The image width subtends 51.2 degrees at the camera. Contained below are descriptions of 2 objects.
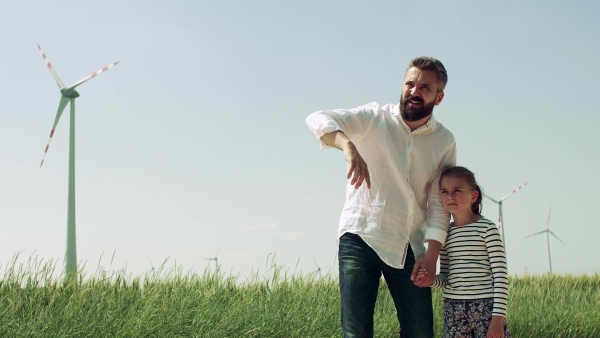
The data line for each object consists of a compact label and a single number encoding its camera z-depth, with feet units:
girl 12.72
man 11.98
